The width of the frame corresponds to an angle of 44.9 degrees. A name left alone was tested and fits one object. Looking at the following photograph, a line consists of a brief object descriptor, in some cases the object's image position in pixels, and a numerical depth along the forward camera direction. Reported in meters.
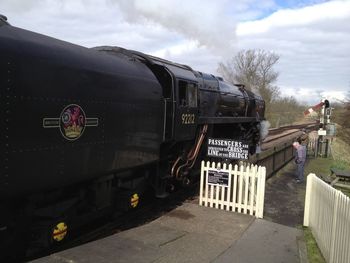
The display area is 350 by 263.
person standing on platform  15.16
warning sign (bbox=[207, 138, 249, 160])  9.78
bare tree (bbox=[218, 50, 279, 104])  61.06
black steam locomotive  4.62
